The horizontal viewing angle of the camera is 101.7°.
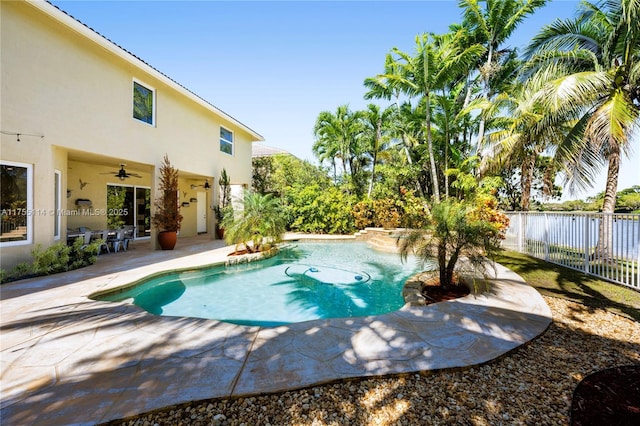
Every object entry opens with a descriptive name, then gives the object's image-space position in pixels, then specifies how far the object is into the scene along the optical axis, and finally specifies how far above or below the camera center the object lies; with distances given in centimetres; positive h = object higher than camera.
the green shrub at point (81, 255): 762 -130
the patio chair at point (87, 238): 891 -88
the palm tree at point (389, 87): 1366 +769
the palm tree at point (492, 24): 1369 +1036
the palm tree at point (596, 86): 715 +376
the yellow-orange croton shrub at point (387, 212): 1529 +4
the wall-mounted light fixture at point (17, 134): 613 +191
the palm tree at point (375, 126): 1789 +604
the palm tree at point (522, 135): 976 +326
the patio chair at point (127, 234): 1080 -91
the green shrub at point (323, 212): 1623 +4
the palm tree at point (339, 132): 1836 +581
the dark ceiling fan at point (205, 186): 1426 +153
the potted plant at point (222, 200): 1374 +69
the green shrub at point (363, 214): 1620 -9
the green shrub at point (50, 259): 666 -123
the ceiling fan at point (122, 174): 994 +148
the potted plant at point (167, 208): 1037 +19
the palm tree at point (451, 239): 521 -56
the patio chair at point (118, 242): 1017 -115
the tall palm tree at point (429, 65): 1236 +715
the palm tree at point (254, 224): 994 -43
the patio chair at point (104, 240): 937 -97
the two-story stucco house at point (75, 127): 635 +271
